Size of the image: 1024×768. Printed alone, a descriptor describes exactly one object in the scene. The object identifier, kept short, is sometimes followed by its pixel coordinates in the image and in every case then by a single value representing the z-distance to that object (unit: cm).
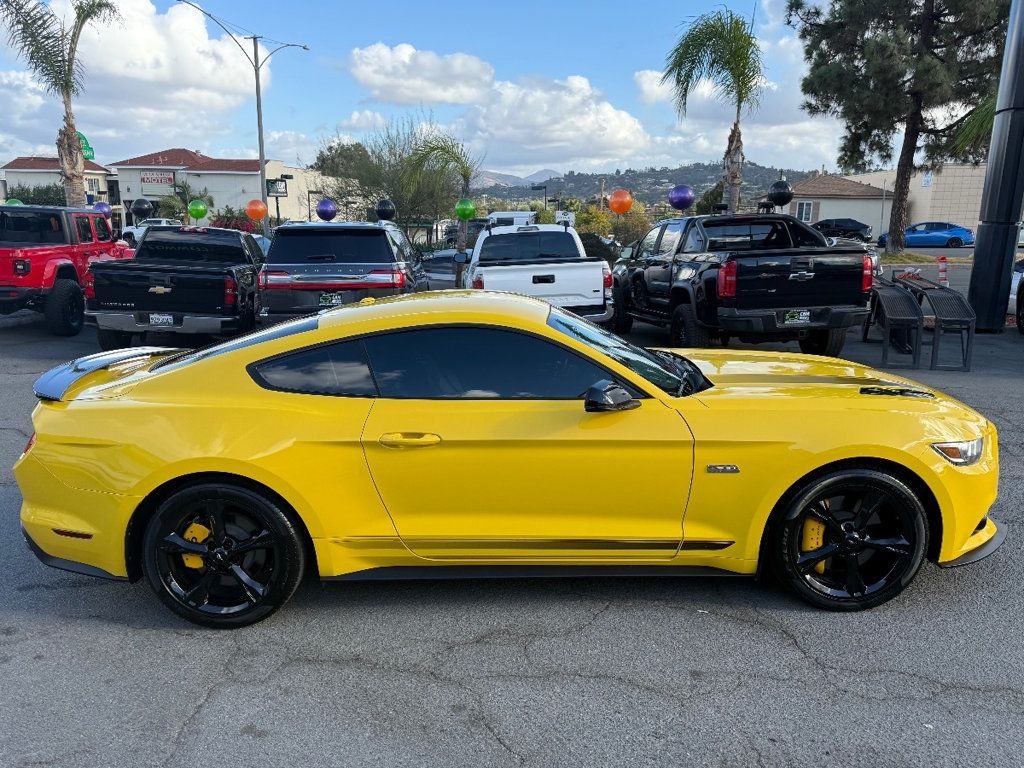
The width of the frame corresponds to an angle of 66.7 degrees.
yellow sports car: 343
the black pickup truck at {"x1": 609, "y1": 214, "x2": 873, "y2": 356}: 872
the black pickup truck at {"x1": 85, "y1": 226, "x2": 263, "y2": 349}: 986
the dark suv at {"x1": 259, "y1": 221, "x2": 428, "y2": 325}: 960
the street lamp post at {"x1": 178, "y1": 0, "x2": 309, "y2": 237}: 2750
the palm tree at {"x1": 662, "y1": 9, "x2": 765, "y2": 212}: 1605
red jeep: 1132
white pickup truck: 966
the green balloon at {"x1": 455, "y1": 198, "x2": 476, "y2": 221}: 2091
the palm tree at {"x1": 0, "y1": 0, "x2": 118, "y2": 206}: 1992
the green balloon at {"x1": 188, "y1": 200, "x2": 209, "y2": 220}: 2541
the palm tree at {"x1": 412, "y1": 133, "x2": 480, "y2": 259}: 2358
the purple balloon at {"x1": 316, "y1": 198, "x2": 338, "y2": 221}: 2234
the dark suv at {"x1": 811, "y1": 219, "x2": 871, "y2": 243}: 3475
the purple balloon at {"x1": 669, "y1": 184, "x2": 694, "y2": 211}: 2017
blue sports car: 4144
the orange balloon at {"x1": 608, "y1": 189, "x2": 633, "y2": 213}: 2188
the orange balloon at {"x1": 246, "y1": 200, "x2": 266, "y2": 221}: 2553
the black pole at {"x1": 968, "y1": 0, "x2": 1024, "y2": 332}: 1175
